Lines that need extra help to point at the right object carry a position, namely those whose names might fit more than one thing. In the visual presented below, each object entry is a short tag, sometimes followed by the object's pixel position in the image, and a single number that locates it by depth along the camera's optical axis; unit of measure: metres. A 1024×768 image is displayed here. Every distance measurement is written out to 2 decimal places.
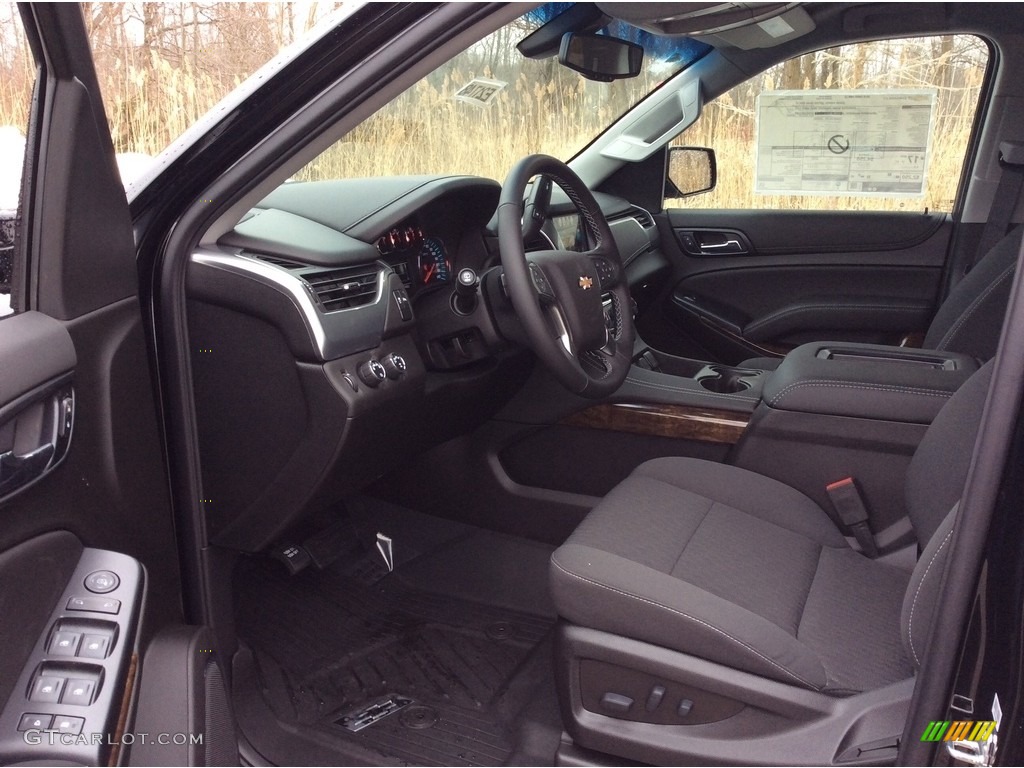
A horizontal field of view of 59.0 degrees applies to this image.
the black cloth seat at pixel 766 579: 1.32
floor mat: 1.72
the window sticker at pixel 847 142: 2.73
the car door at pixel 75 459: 1.04
